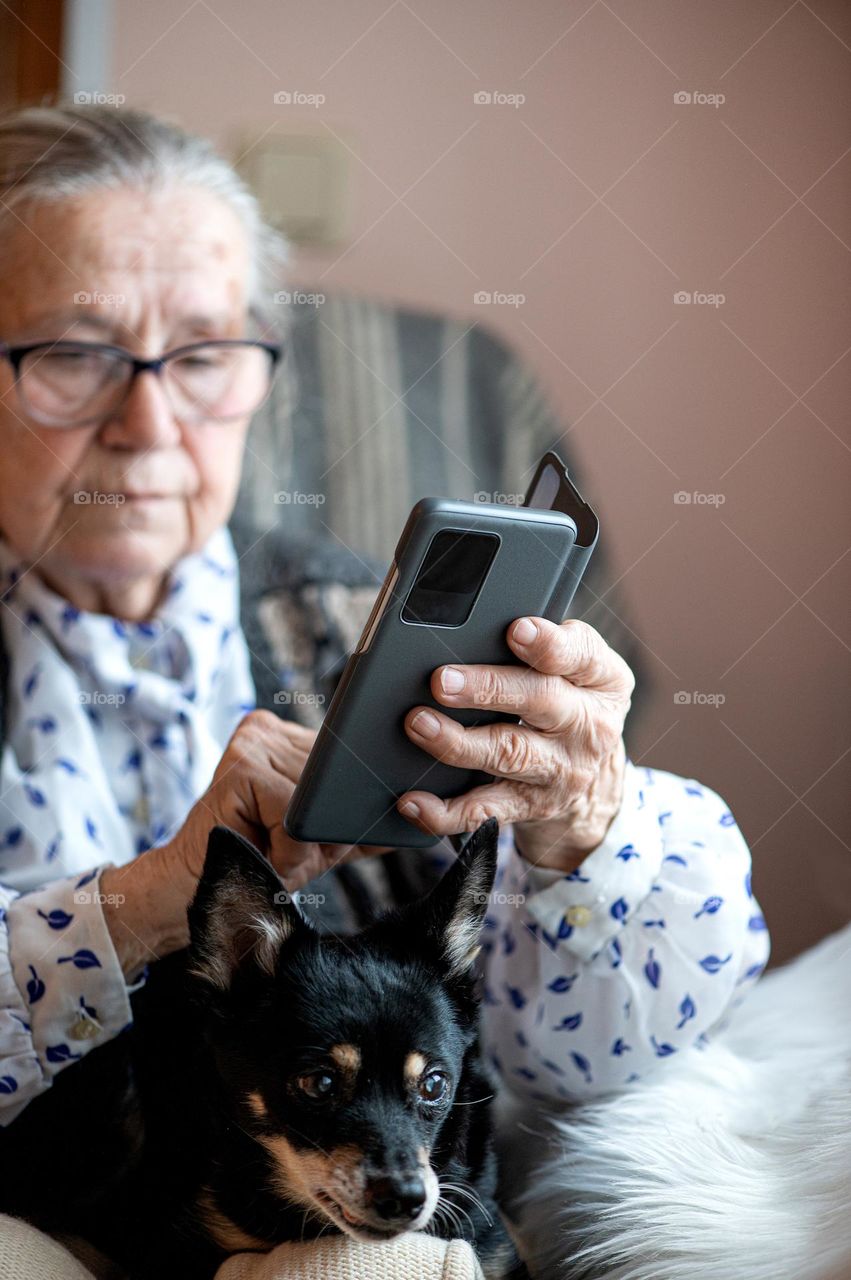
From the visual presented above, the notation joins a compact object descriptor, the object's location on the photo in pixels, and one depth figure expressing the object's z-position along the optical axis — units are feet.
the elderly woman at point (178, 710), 2.62
